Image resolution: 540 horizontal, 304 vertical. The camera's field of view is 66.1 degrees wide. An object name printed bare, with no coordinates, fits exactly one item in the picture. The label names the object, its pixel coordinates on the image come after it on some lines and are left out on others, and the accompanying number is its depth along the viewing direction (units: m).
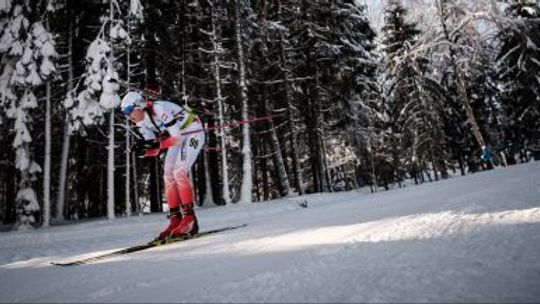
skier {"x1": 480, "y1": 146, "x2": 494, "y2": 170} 22.20
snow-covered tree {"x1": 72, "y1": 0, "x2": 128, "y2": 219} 17.34
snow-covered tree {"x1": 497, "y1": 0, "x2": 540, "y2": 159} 24.06
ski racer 6.89
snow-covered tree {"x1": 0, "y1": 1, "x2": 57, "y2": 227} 16.88
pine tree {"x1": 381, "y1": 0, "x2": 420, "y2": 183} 31.69
